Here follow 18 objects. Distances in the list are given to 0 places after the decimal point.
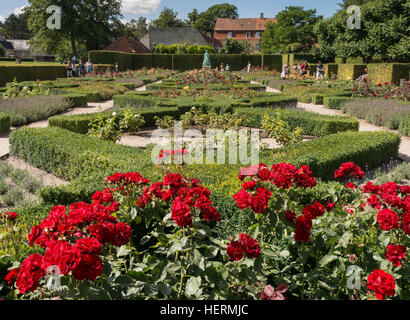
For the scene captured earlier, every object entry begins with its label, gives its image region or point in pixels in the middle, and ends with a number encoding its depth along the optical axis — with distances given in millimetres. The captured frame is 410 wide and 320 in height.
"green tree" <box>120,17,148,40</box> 113706
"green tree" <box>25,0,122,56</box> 46062
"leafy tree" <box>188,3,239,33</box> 86000
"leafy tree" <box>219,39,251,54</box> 46775
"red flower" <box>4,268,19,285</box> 1972
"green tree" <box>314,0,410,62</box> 29247
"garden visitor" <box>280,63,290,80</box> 27788
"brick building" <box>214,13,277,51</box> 80812
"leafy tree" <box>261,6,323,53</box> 55562
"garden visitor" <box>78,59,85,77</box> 30703
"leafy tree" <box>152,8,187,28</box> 83062
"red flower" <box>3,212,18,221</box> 2867
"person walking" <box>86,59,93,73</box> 30197
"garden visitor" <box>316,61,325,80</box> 26141
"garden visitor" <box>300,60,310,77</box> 28238
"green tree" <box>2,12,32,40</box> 99188
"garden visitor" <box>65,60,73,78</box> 29294
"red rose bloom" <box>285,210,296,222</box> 2645
